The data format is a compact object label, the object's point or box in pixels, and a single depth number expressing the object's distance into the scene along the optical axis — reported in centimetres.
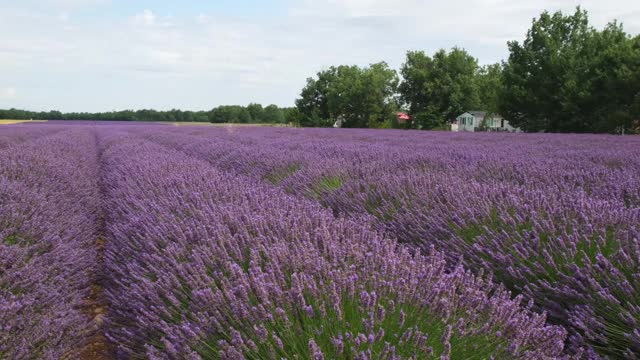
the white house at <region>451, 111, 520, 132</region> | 5621
